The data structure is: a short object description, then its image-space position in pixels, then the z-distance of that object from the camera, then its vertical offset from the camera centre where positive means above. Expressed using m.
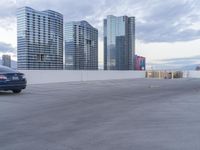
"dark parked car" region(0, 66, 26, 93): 13.86 -0.31
